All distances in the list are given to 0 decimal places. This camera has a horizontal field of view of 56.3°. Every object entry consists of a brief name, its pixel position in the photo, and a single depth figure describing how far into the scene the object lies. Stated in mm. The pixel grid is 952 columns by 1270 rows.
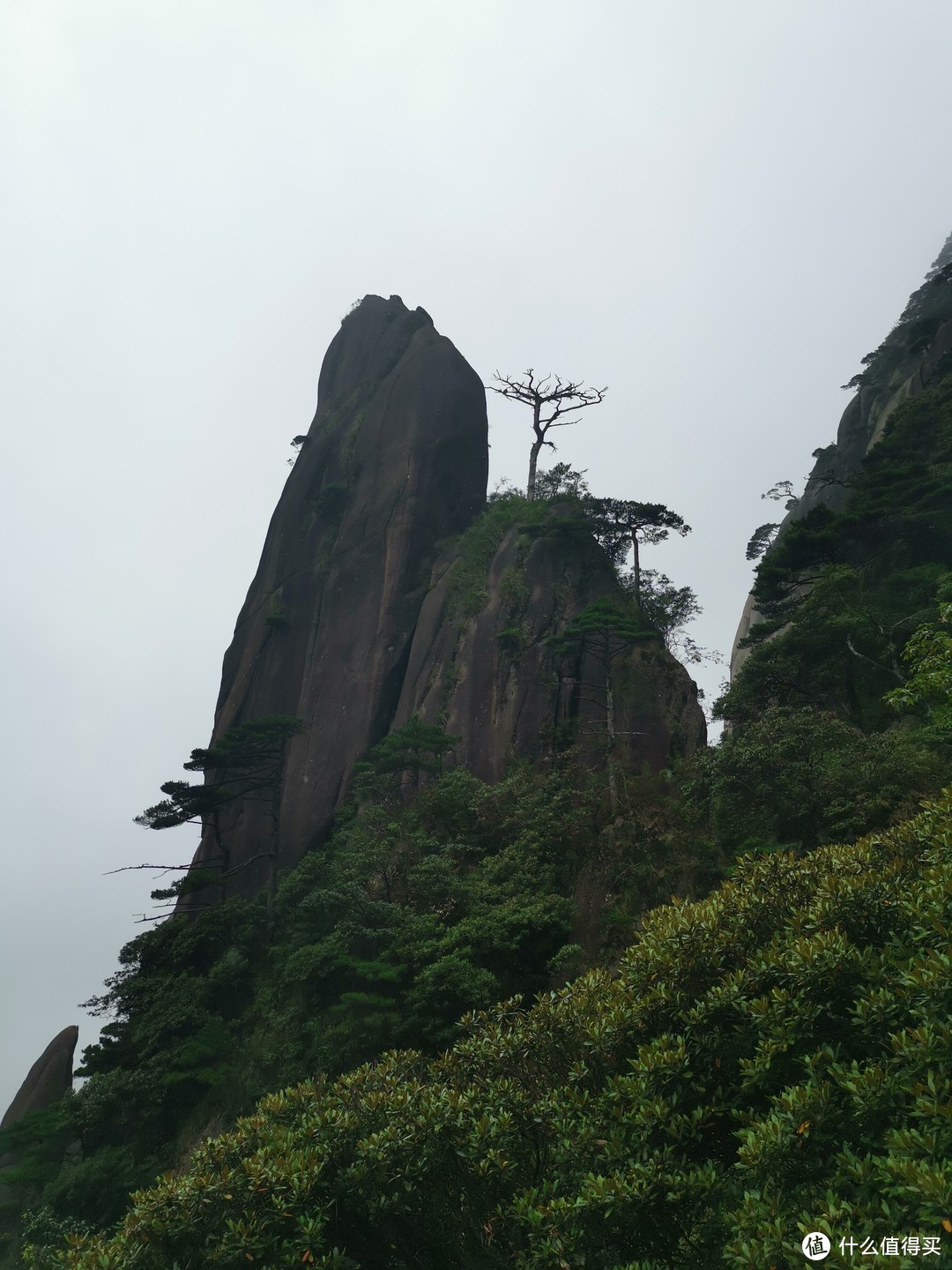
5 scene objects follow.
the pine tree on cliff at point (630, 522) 25016
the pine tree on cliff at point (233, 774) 21766
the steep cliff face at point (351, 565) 26281
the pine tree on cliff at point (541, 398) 32688
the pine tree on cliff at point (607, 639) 20516
